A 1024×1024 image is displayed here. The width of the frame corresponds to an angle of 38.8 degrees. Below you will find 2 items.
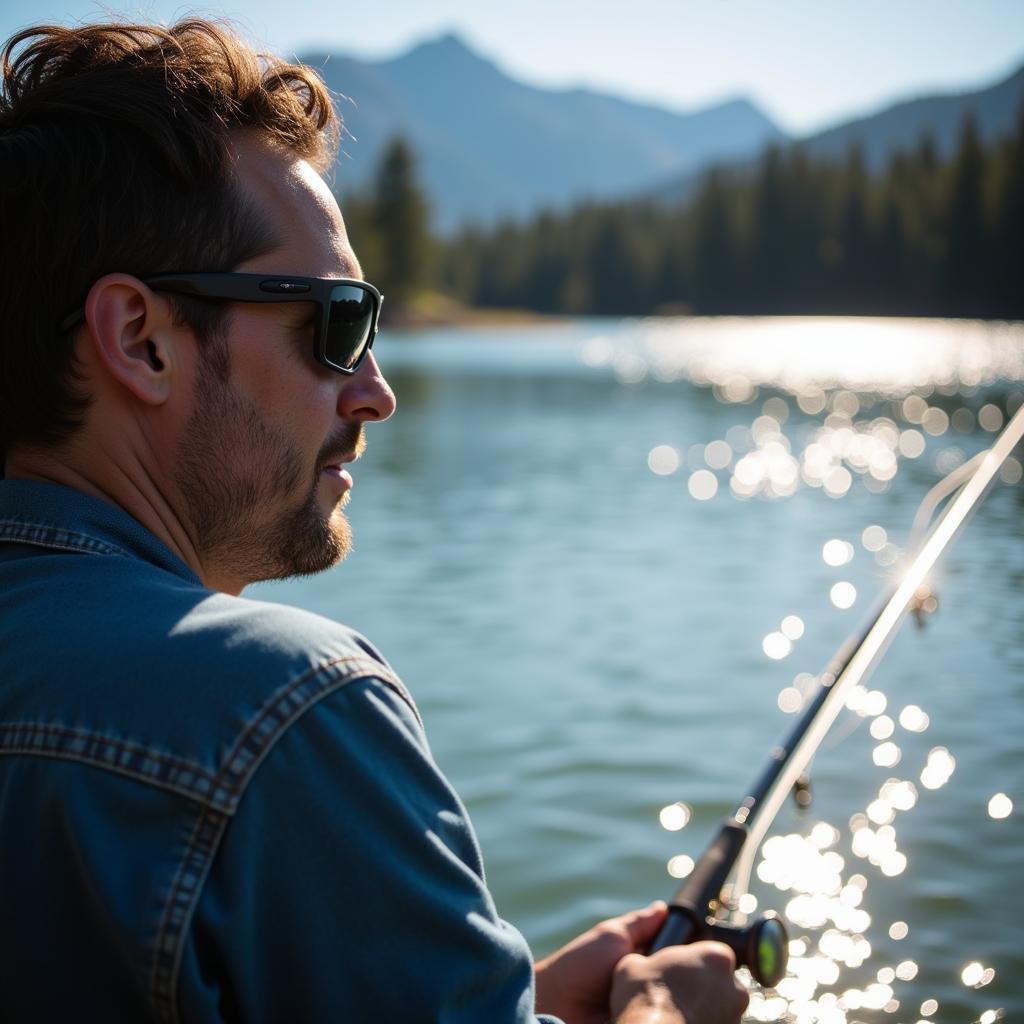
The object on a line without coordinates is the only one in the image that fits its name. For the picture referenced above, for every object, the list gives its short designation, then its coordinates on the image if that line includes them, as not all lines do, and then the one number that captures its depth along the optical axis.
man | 0.47
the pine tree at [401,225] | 68.74
